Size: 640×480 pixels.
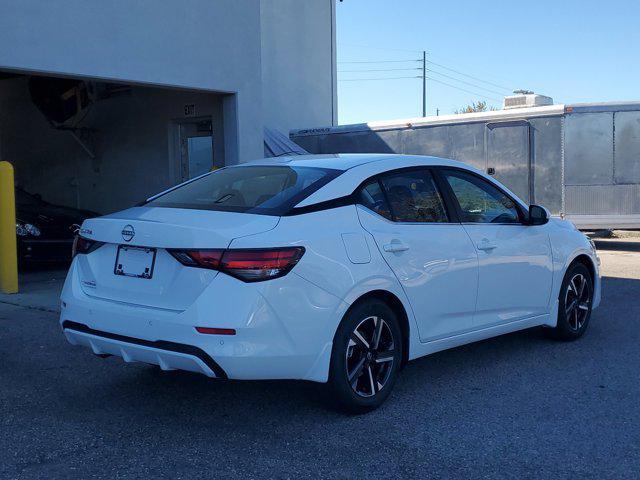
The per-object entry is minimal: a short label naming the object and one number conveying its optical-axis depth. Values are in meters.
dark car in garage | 10.45
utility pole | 59.59
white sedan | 3.93
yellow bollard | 8.70
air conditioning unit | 14.38
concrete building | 9.54
